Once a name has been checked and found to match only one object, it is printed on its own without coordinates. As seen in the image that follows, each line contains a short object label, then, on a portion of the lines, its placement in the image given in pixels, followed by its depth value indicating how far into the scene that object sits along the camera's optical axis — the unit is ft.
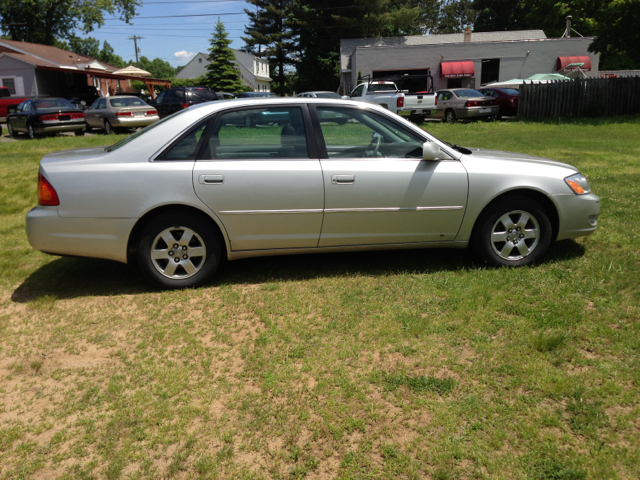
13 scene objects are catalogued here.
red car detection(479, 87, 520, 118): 77.36
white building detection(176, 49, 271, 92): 236.16
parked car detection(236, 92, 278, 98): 84.53
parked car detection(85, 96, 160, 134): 64.54
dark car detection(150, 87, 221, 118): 78.23
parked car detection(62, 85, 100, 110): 115.22
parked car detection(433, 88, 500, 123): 74.18
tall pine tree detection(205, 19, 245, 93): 173.88
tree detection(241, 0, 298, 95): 191.31
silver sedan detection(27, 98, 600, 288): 14.88
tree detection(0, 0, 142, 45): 168.04
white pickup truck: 73.67
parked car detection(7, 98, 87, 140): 62.59
